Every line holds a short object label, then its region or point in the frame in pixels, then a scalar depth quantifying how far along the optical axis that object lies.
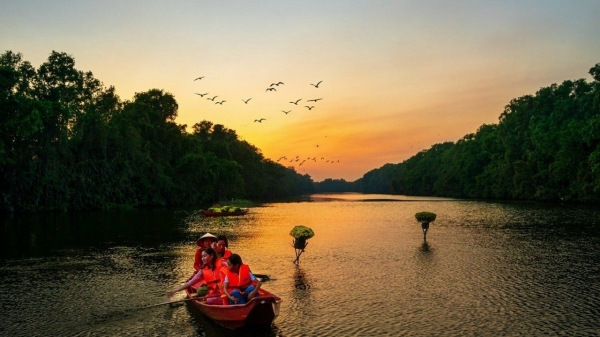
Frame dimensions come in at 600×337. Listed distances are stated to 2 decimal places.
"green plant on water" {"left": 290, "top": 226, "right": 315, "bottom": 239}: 21.42
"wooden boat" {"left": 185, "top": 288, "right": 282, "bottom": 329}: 11.26
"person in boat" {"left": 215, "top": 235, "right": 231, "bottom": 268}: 14.76
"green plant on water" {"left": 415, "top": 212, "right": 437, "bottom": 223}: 30.27
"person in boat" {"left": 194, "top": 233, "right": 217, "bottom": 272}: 15.34
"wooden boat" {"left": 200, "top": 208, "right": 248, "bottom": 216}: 54.00
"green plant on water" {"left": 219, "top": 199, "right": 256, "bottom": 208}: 83.17
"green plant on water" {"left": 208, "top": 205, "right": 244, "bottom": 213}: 54.68
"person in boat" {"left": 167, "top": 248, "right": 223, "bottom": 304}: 13.56
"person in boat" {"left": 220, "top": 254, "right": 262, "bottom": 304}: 11.98
